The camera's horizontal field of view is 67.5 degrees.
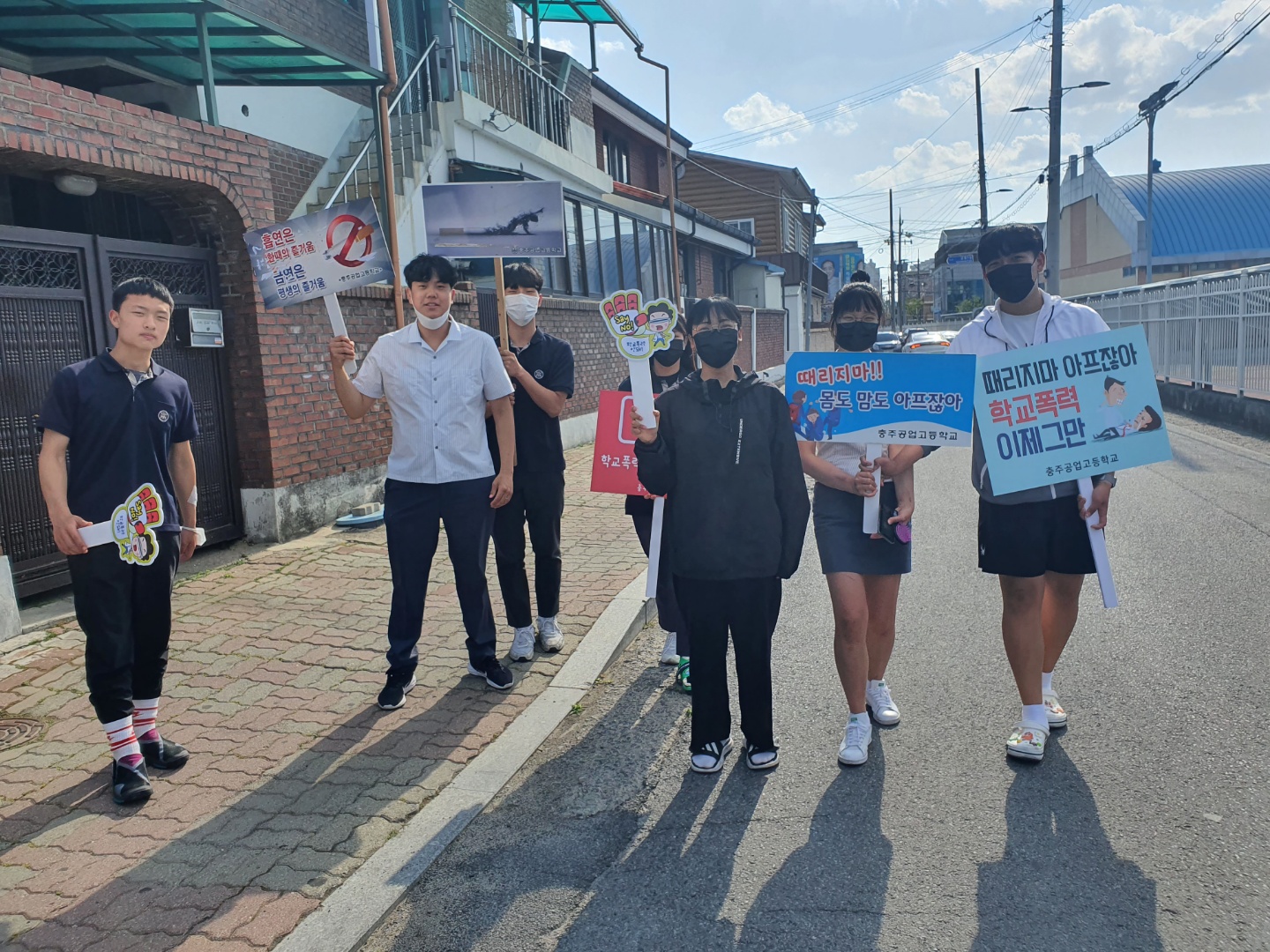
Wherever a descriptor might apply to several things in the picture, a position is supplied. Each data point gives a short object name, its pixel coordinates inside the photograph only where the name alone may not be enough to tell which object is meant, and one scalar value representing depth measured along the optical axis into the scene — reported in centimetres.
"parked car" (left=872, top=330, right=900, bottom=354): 2991
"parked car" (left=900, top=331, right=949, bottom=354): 2875
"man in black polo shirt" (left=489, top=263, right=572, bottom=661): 517
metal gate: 593
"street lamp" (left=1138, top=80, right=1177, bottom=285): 2553
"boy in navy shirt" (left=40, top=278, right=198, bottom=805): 361
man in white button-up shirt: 457
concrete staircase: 1179
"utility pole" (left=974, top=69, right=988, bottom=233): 3912
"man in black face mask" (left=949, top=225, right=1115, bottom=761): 379
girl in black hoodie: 374
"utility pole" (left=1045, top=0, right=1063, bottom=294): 2333
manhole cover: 435
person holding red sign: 480
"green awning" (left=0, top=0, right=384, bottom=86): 743
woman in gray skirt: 397
